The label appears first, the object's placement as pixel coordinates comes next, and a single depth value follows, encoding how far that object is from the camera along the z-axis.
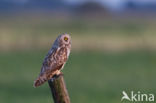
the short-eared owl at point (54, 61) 11.63
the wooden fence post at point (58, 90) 10.95
